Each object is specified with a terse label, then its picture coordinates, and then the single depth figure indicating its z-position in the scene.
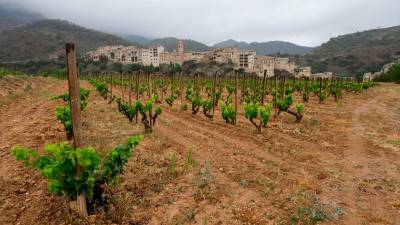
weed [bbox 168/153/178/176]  6.78
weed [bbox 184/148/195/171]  7.19
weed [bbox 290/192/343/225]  4.96
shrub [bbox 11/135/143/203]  4.17
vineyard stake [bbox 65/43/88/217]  4.34
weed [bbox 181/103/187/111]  16.23
